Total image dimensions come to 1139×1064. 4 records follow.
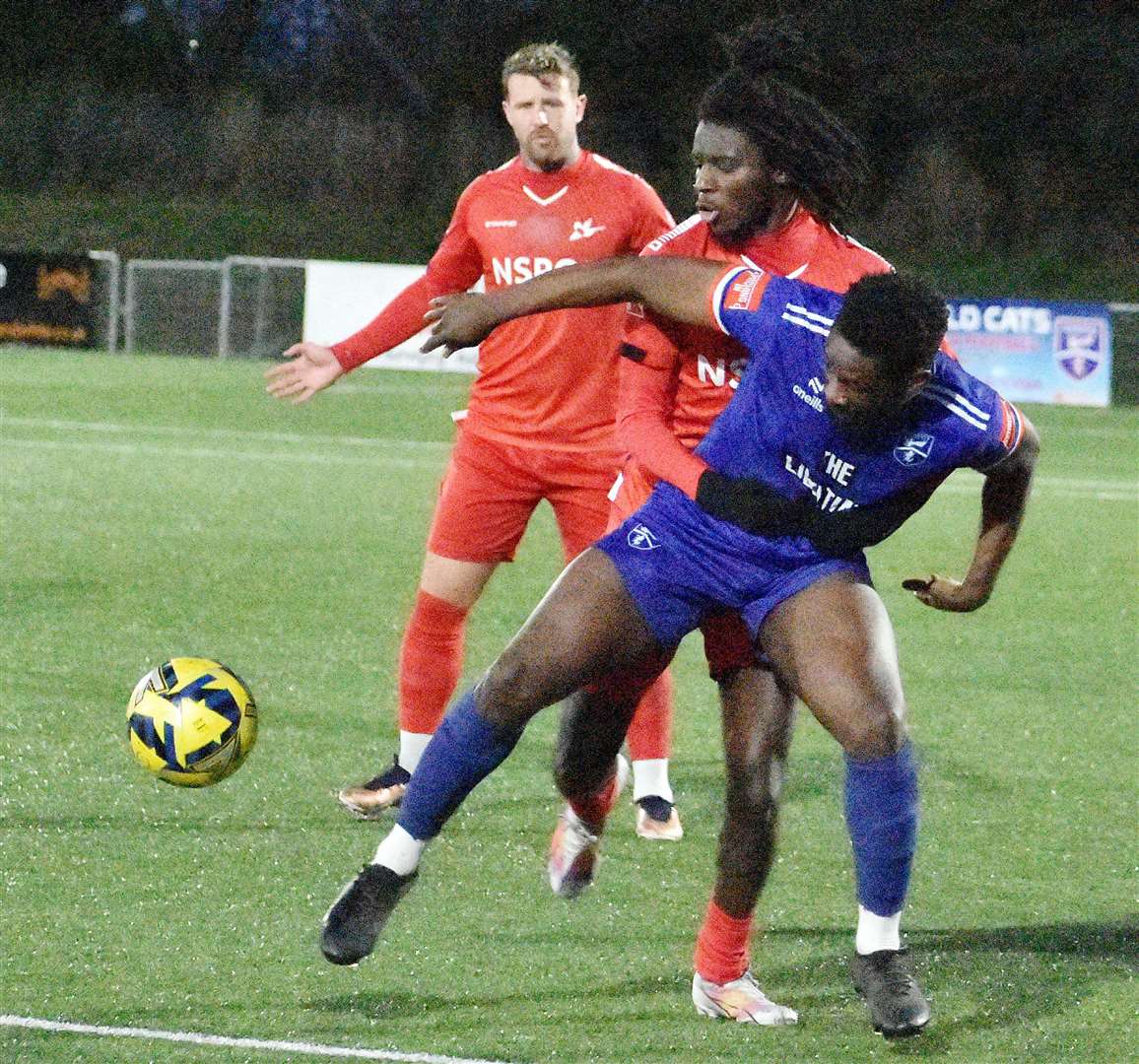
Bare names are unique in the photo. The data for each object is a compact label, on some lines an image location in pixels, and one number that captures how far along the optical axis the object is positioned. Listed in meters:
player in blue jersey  8.62
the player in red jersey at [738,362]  9.37
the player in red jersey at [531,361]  12.40
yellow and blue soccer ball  10.88
